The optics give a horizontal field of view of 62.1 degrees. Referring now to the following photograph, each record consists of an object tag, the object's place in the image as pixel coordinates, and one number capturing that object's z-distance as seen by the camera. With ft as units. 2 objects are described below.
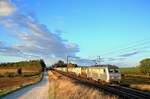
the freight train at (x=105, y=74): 55.74
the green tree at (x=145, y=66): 124.85
